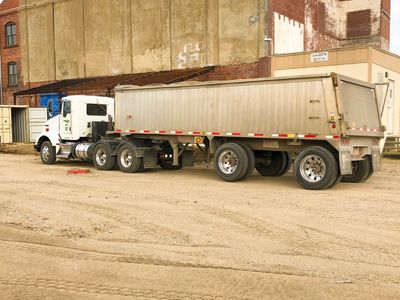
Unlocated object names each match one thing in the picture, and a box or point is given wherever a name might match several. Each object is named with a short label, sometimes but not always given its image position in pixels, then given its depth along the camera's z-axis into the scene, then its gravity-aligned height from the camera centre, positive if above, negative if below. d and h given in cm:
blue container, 1866 +50
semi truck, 1195 -26
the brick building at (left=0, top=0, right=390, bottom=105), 2655 +561
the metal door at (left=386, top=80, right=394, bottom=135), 2348 +45
